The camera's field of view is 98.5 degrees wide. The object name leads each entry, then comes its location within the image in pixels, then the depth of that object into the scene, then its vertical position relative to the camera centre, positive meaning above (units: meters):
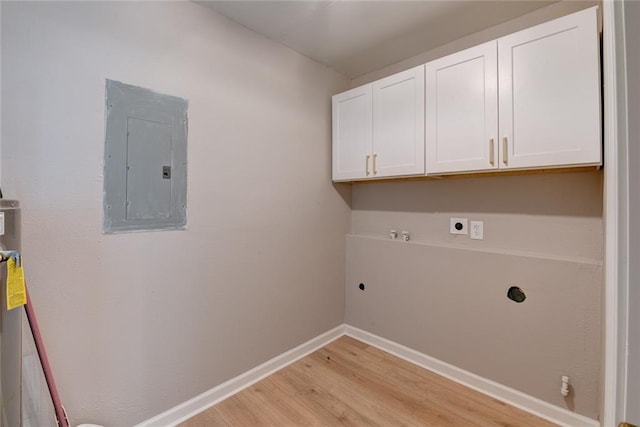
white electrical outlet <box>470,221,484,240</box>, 2.07 -0.10
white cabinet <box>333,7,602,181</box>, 1.46 +0.71
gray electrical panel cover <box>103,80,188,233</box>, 1.46 +0.31
